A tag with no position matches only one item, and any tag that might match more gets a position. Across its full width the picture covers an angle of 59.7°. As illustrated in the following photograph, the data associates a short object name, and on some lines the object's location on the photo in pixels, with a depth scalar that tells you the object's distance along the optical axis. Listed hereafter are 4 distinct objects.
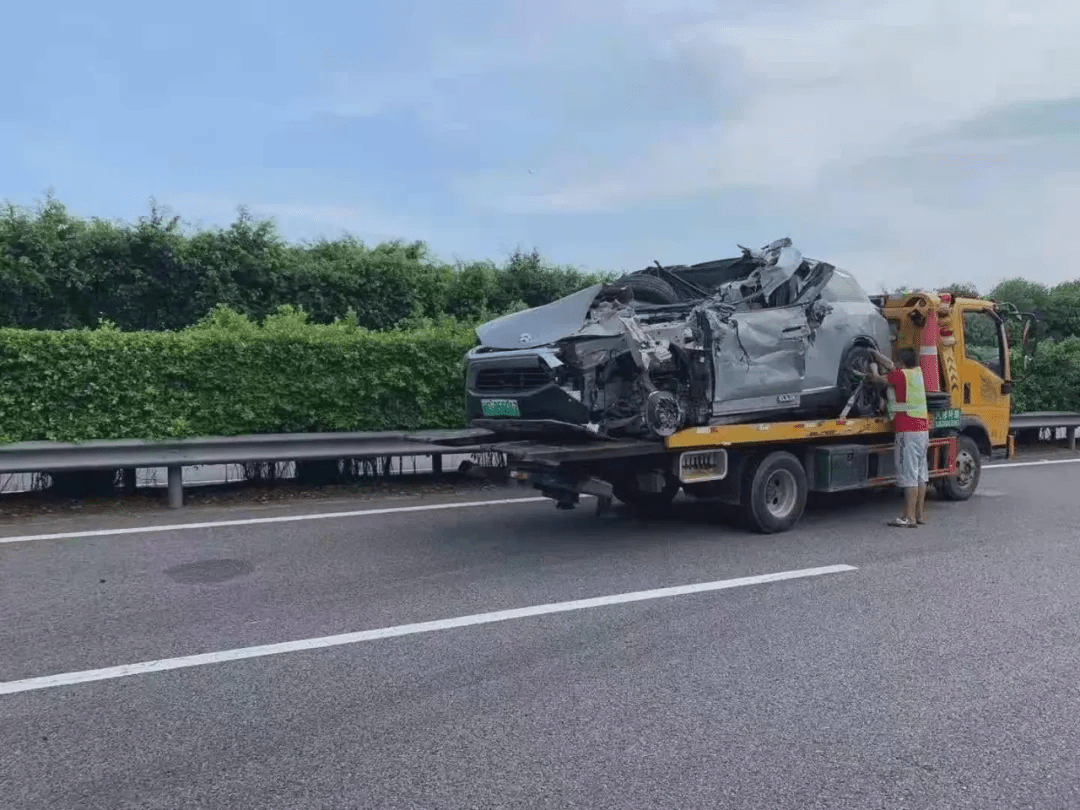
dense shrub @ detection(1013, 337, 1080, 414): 18.52
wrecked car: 8.02
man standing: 9.65
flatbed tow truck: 8.25
